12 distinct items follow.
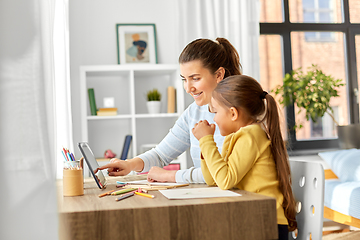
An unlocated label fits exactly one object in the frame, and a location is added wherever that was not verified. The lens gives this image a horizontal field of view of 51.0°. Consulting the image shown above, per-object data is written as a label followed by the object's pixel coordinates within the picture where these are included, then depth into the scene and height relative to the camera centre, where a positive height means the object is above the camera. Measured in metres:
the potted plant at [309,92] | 3.37 +0.30
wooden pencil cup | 1.04 -0.13
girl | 1.12 -0.06
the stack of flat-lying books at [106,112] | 2.93 +0.17
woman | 1.61 +0.23
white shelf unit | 2.98 +0.22
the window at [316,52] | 3.67 +0.78
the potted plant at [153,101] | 3.02 +0.24
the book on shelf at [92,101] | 2.94 +0.26
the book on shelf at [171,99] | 3.03 +0.26
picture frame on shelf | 3.19 +0.75
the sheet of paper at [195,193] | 0.95 -0.17
